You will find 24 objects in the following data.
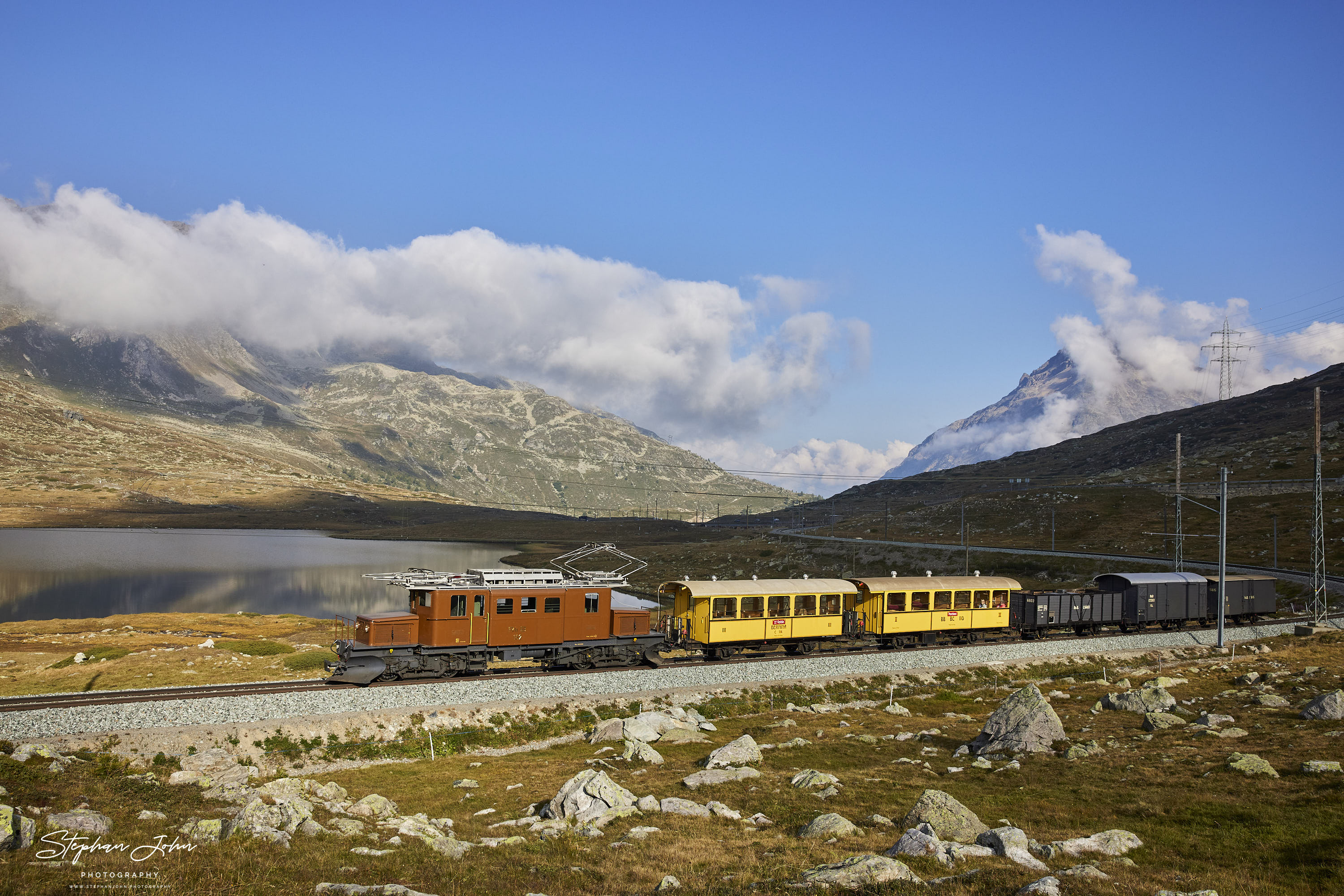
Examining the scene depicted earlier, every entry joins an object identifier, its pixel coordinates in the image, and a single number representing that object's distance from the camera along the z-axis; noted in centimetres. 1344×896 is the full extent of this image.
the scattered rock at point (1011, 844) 1716
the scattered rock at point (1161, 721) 3189
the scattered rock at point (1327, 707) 3039
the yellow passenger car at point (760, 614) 4388
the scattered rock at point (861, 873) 1560
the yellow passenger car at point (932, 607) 4906
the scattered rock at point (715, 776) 2688
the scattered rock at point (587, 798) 2270
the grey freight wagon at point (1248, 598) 6297
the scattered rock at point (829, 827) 2014
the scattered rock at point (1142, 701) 3562
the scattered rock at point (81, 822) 1820
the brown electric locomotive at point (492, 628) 3706
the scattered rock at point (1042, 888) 1438
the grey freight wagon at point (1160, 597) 5844
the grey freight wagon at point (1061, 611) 5512
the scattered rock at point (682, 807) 2300
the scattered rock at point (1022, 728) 2973
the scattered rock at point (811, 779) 2562
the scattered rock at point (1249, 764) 2366
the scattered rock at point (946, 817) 1931
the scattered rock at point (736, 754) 2903
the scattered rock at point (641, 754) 3088
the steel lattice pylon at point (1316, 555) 5441
